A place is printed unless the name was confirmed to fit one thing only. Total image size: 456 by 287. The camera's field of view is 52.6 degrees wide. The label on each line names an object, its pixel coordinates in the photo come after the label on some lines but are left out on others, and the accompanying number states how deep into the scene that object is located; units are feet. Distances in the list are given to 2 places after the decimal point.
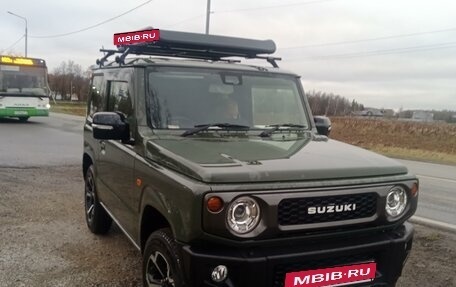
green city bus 71.05
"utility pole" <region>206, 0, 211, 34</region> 73.92
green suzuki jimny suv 8.94
